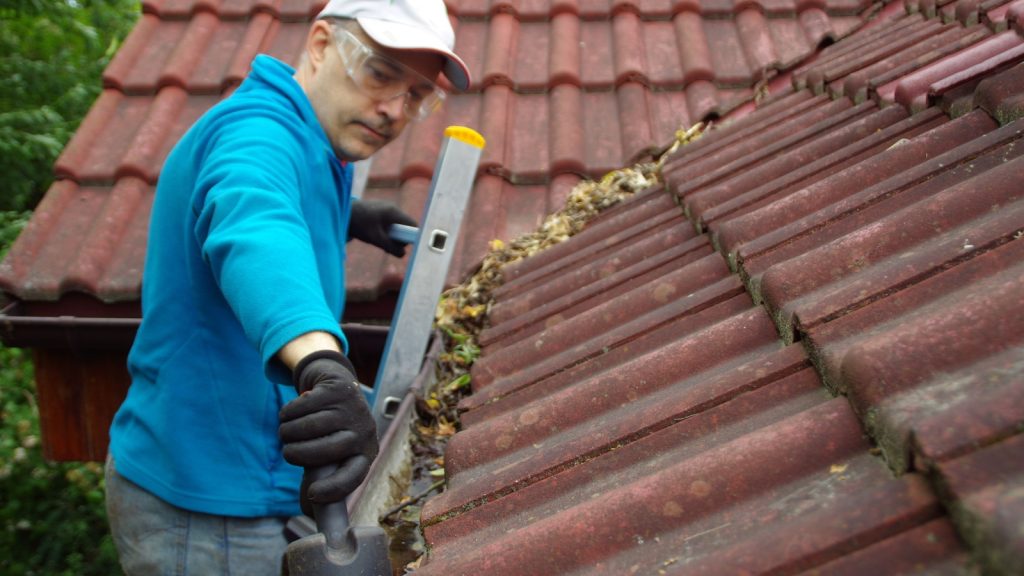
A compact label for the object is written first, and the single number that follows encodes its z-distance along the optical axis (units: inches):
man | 75.9
